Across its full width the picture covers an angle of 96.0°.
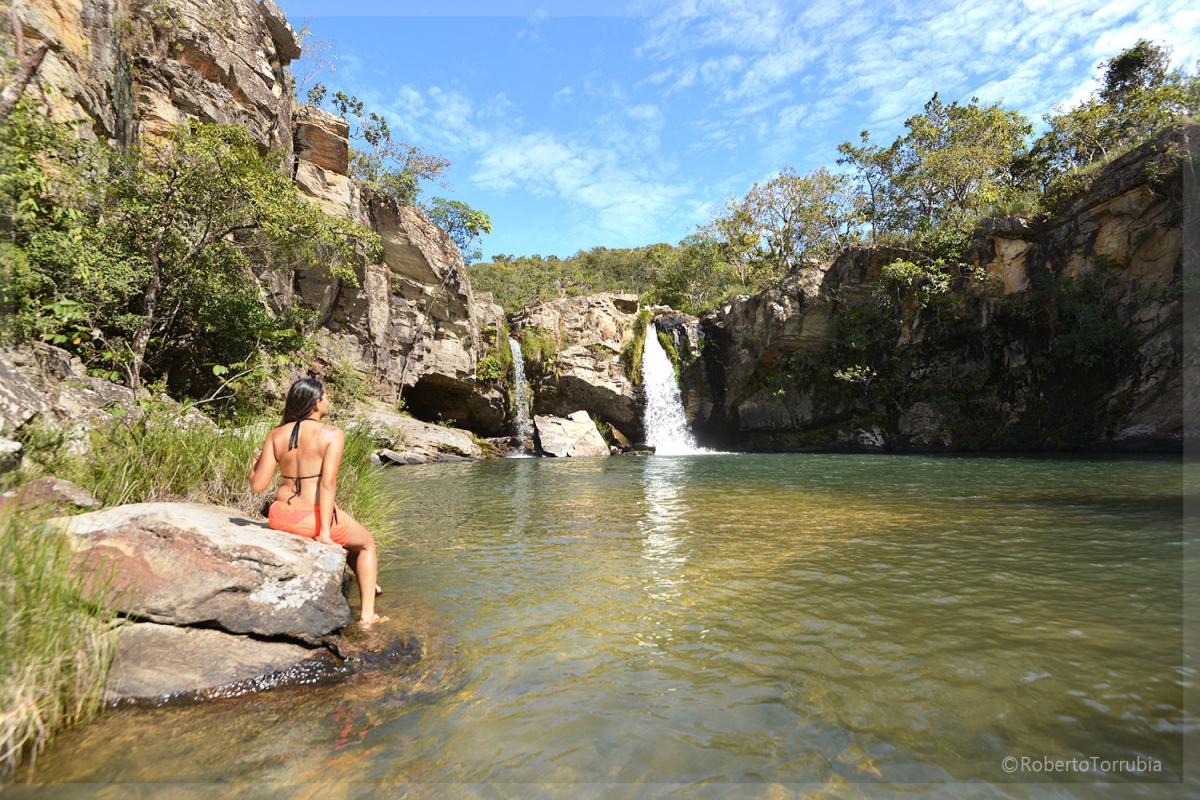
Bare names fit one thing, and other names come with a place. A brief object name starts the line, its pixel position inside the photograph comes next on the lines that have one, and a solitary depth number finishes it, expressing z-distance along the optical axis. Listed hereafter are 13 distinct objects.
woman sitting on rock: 4.37
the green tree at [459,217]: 38.31
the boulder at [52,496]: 3.72
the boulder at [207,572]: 3.42
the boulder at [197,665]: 3.12
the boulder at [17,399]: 5.22
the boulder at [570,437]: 27.31
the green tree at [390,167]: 32.25
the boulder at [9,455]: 4.26
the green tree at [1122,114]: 22.56
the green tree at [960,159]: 27.48
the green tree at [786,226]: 36.03
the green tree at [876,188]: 32.62
